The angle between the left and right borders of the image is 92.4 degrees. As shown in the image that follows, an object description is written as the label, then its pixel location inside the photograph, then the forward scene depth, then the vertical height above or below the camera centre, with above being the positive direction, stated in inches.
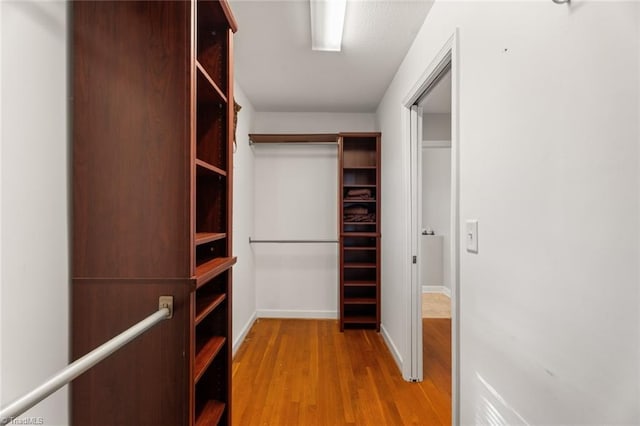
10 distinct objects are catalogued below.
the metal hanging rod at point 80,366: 21.2 -13.3
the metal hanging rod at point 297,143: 147.5 +34.2
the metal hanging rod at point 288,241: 141.0 -12.6
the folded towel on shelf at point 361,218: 138.8 -1.8
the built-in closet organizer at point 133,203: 39.1 +1.2
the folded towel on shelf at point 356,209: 139.4 +2.0
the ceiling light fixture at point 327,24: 68.2 +47.6
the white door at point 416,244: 93.7 -9.1
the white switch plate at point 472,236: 51.1 -3.6
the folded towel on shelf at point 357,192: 138.1 +9.9
